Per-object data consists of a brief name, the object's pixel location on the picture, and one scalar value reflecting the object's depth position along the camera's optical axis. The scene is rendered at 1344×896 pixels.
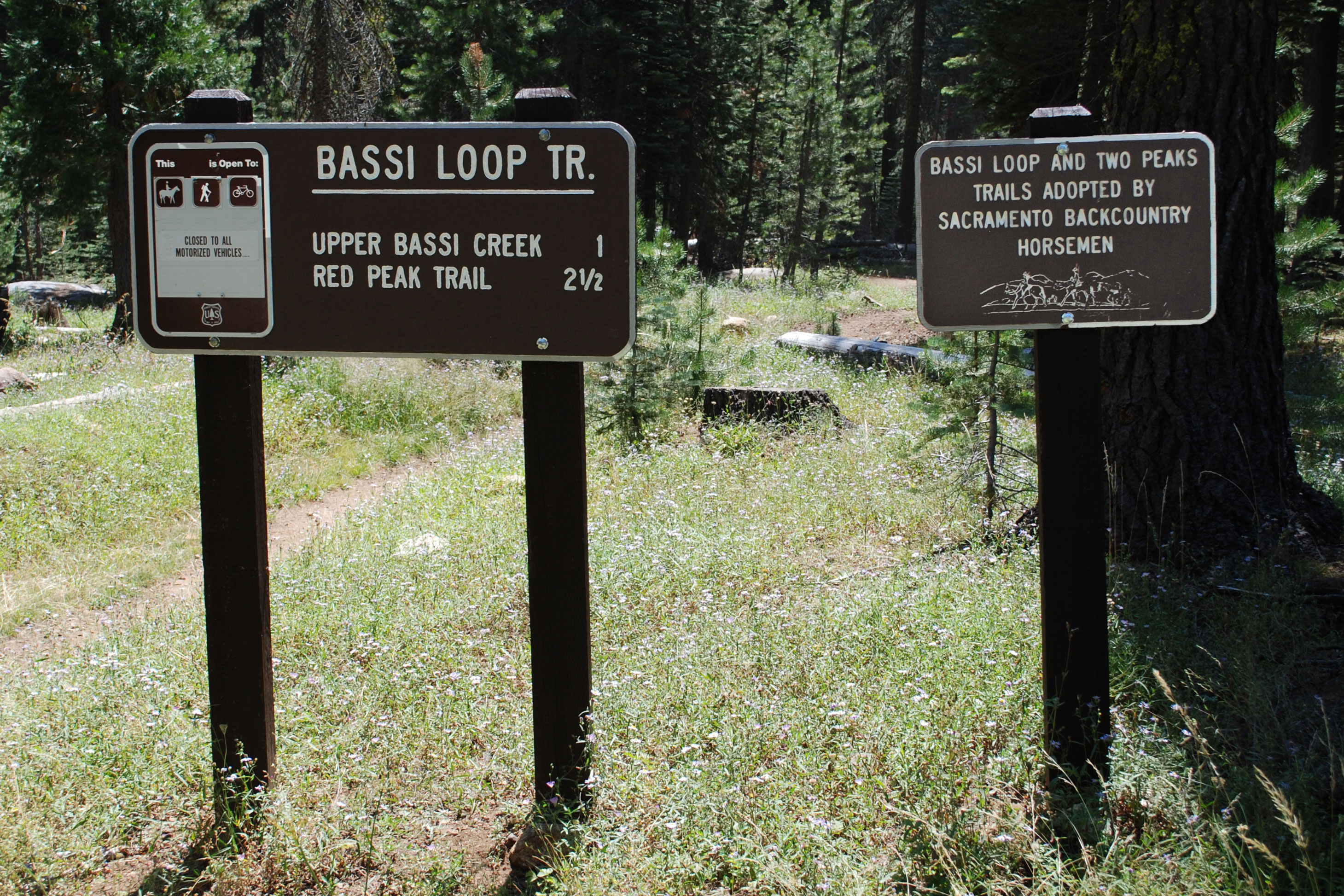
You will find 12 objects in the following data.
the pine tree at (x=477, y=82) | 13.09
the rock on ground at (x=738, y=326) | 16.42
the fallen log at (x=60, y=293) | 23.84
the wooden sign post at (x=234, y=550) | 2.97
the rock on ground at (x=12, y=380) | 10.90
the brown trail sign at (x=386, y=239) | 2.77
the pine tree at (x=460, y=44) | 18.77
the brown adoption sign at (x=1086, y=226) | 2.82
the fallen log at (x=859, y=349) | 12.11
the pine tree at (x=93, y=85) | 14.96
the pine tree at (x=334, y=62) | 13.68
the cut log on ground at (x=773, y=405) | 8.68
